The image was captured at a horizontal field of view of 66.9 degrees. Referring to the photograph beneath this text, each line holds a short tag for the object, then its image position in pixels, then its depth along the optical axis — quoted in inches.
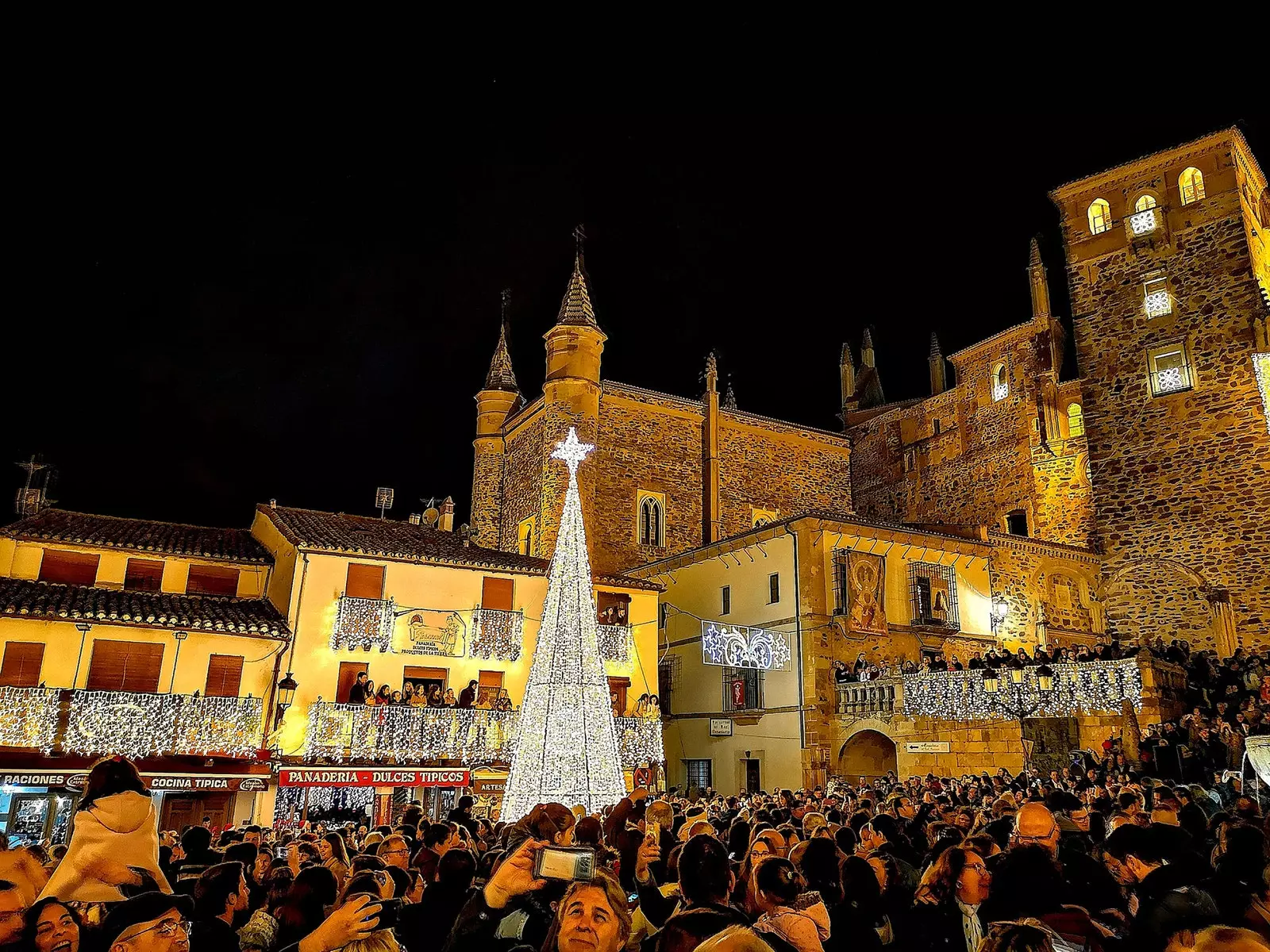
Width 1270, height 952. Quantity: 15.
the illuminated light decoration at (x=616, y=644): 1059.9
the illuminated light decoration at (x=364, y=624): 927.7
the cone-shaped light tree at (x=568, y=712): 642.8
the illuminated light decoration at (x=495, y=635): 991.0
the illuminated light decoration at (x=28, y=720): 773.9
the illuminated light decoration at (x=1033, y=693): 786.2
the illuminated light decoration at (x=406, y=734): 877.2
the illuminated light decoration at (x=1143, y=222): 1172.5
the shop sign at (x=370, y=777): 852.0
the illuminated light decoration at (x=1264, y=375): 1037.8
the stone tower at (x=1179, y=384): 1056.8
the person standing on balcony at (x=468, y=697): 936.9
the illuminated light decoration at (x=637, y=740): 989.8
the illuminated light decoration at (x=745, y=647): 1027.9
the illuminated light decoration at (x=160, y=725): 797.2
